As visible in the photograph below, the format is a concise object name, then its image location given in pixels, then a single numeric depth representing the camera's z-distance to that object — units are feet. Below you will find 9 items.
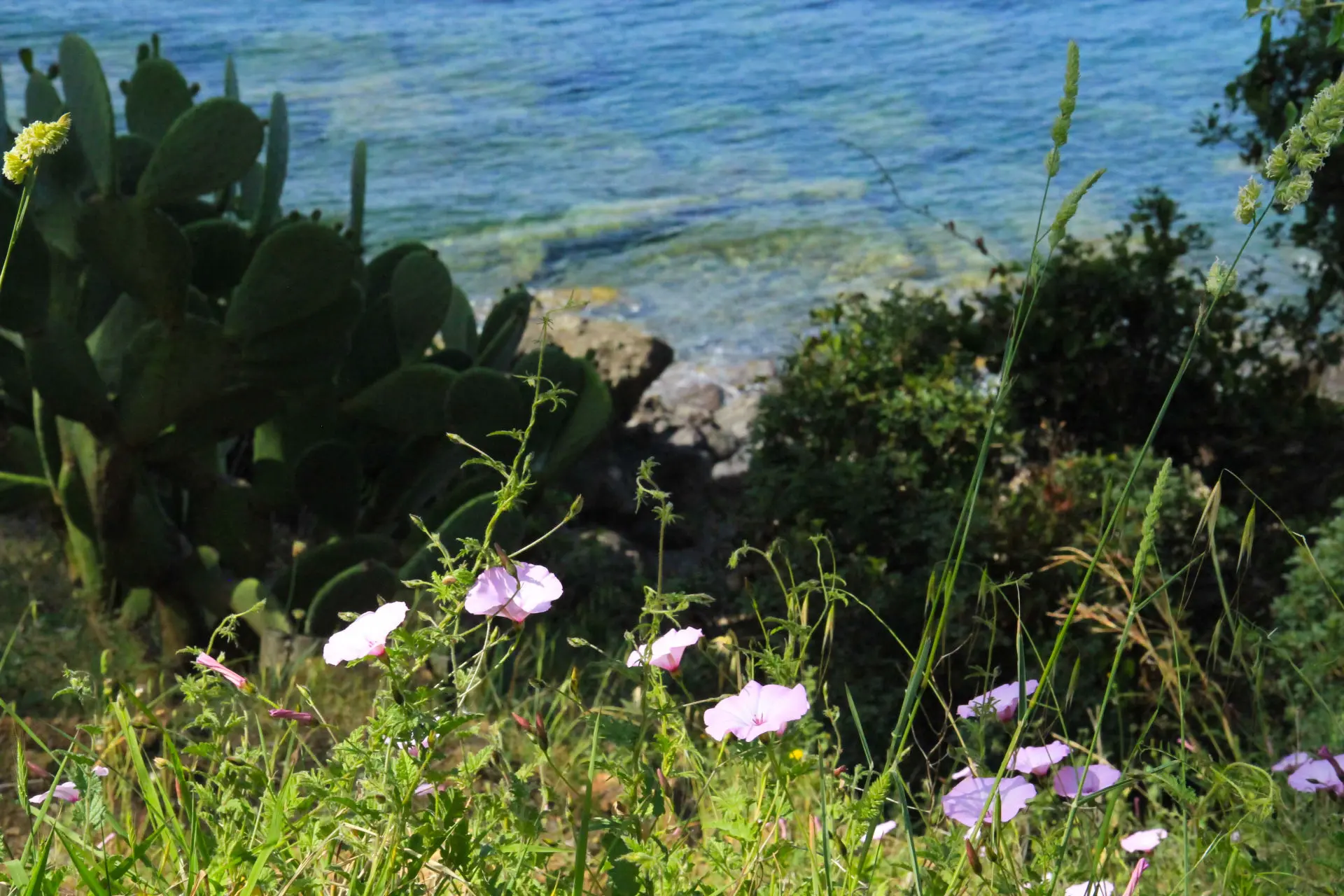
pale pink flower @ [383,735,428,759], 3.54
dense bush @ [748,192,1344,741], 12.39
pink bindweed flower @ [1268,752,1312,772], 4.42
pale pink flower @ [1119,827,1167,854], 3.94
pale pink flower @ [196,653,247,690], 3.64
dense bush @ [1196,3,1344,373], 14.07
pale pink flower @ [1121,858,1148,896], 3.70
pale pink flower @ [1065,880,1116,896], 3.69
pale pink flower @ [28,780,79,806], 3.93
